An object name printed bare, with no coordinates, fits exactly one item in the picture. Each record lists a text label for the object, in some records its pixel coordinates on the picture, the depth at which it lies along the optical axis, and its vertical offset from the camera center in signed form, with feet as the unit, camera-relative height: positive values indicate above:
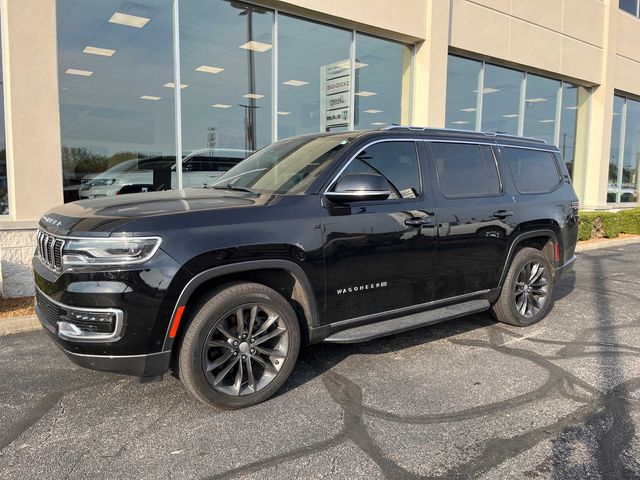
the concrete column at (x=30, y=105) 20.61 +3.07
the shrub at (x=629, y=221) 43.27 -2.89
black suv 9.95 -1.72
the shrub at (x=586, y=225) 39.01 -2.95
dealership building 21.17 +6.51
